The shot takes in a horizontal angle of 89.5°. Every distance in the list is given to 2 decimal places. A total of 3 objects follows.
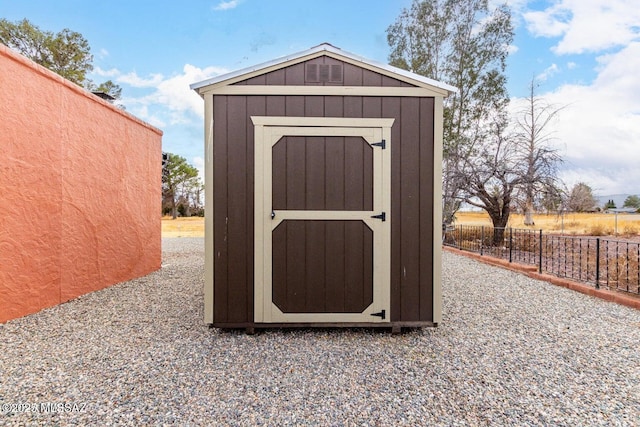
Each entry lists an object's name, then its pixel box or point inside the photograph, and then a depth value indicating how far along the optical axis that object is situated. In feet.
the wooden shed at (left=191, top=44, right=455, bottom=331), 9.78
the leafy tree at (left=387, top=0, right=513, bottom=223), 33.65
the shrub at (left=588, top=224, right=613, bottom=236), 35.52
